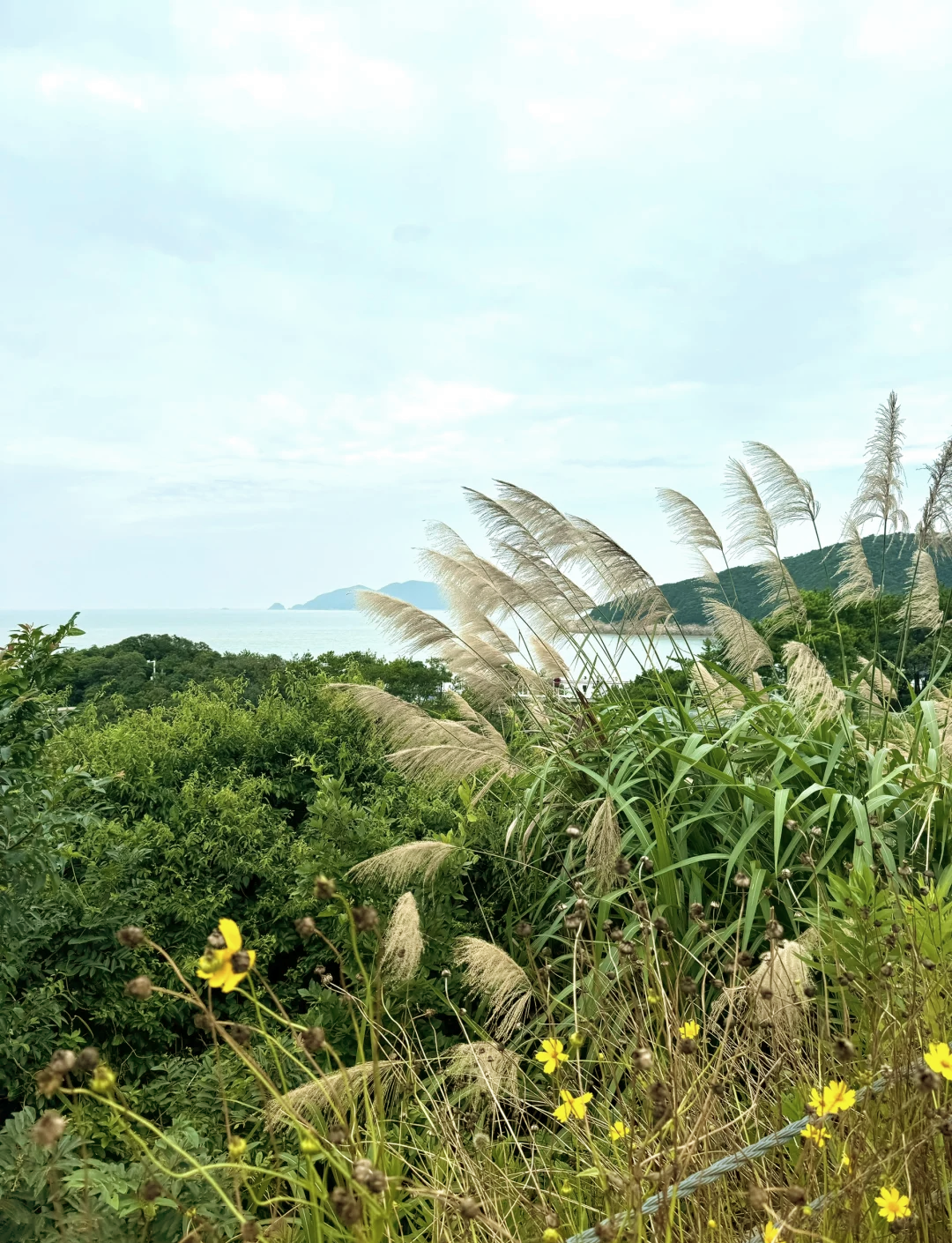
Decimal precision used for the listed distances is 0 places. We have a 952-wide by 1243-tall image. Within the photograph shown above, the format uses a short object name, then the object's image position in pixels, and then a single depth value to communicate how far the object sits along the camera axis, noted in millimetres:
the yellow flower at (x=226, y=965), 1173
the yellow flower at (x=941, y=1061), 1612
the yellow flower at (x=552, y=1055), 1833
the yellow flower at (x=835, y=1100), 1616
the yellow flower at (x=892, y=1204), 1553
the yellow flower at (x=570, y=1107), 1702
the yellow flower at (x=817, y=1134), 1697
